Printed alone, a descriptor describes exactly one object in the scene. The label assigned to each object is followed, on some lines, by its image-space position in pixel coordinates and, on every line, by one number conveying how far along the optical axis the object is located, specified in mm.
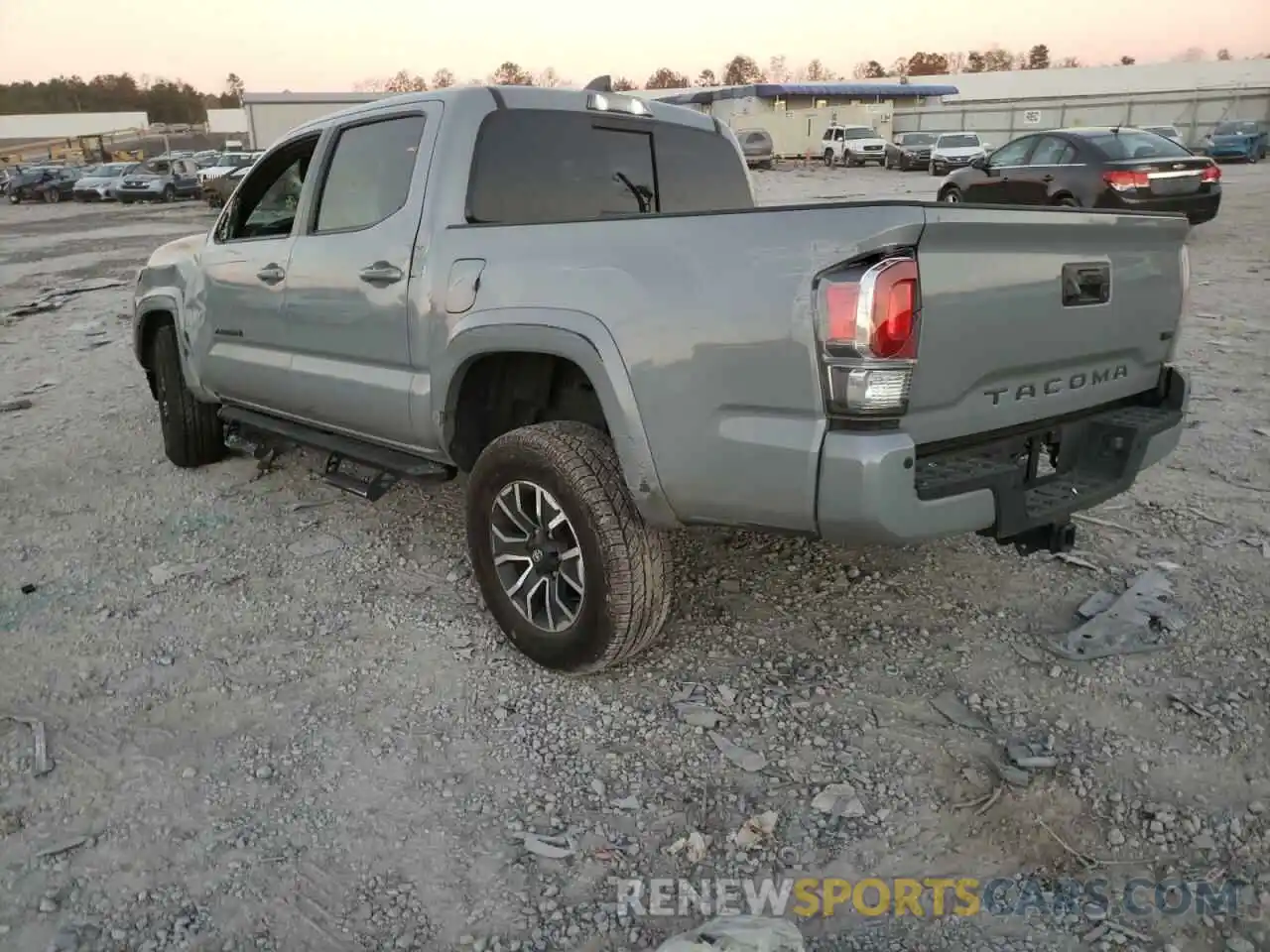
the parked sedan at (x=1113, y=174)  12094
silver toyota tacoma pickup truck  2512
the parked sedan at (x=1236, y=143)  34188
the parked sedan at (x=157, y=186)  35688
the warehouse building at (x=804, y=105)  49062
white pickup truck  38938
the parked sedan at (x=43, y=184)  38781
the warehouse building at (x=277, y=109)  39875
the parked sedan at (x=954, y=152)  32500
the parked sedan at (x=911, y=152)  35781
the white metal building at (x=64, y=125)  88375
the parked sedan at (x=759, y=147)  38616
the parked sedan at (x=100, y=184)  37112
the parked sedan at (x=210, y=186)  28938
